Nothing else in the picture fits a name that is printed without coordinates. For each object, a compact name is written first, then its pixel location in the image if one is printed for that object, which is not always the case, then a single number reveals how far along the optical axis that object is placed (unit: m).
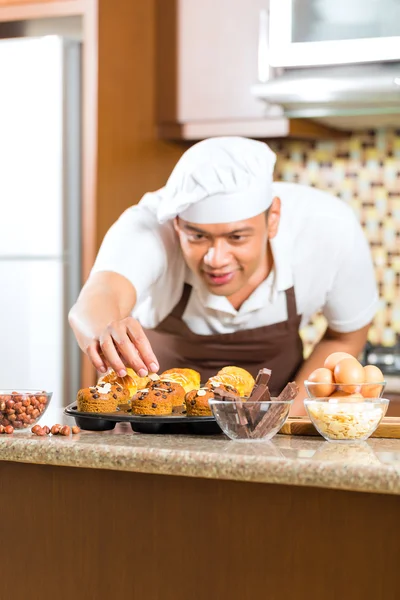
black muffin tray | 1.97
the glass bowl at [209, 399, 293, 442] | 1.89
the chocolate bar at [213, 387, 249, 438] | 1.89
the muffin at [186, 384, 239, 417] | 1.98
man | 2.65
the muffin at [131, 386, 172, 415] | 1.99
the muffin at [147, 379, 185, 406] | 2.03
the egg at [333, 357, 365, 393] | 1.95
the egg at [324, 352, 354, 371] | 2.01
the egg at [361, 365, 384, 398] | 1.95
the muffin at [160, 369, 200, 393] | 2.15
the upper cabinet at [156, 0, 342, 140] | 3.69
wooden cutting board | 2.01
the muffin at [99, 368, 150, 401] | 2.13
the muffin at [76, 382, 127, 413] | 2.03
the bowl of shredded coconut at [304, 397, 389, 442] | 1.90
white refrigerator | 3.53
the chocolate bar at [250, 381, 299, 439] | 1.89
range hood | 3.21
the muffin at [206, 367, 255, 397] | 2.11
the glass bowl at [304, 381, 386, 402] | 1.95
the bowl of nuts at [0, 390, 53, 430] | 2.00
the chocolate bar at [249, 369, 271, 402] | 1.93
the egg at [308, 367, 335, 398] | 1.95
